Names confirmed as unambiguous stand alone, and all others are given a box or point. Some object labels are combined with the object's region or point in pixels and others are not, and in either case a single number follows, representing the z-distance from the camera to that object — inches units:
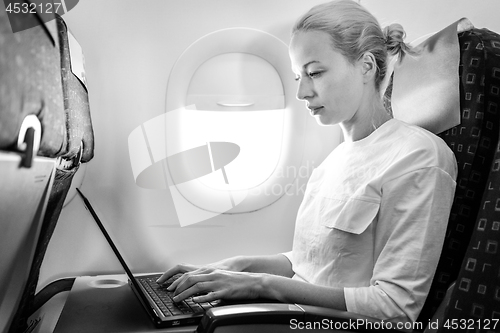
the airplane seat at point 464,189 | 37.2
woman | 44.3
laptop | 44.0
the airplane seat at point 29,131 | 22.1
